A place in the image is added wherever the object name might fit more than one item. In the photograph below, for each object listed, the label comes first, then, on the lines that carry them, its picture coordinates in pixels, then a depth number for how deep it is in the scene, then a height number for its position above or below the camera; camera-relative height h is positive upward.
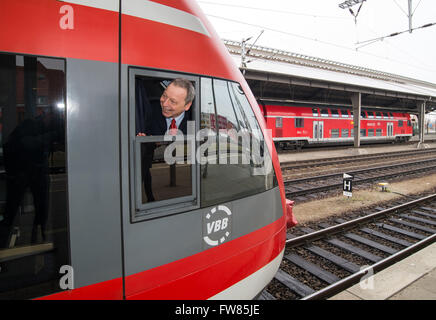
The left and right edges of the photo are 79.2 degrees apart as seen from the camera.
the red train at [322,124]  19.81 +2.16
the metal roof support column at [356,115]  22.23 +2.86
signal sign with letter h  7.94 -1.13
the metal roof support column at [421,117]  29.59 +3.53
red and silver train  1.51 -0.04
